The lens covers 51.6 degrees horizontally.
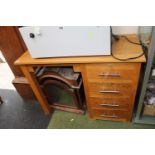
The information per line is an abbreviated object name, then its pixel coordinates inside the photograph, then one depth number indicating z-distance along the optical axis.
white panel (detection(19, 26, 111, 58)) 1.02
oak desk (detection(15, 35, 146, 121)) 1.12
